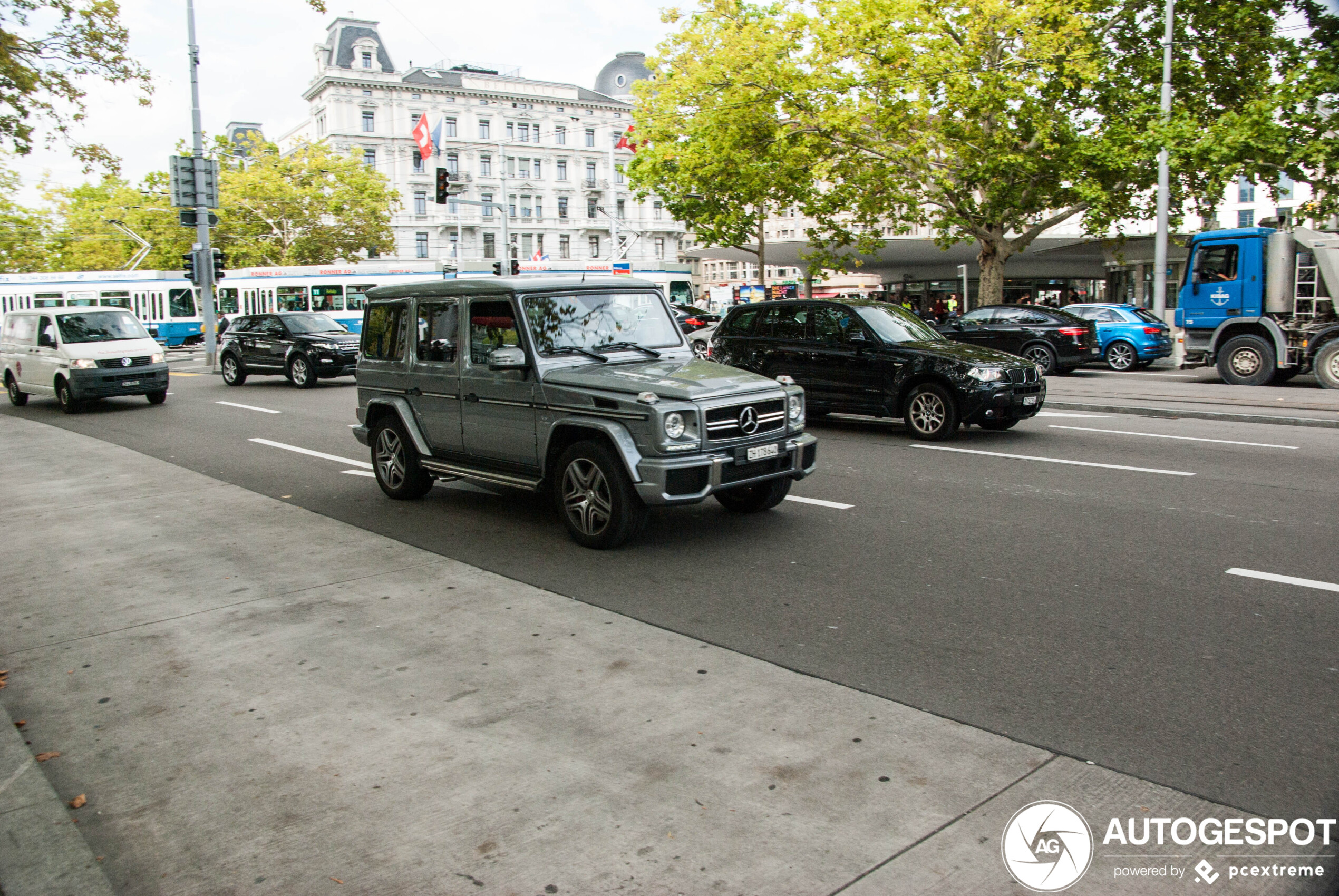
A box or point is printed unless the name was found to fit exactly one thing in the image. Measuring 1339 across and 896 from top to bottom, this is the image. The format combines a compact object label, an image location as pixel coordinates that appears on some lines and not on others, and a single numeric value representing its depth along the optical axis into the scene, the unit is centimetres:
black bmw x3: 1162
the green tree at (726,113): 3059
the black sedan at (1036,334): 2194
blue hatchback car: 2389
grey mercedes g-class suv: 665
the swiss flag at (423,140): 3931
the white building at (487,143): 8738
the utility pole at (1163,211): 2473
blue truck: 1756
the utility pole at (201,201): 2667
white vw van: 1764
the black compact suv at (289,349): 2173
